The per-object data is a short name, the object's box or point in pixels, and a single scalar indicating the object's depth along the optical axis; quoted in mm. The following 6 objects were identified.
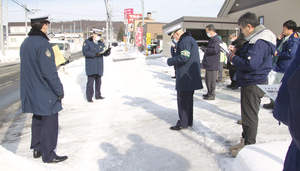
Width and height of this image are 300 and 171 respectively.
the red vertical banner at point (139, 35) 27816
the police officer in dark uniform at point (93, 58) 6152
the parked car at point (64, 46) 18297
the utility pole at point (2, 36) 24809
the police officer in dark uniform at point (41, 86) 2832
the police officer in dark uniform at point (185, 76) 4039
